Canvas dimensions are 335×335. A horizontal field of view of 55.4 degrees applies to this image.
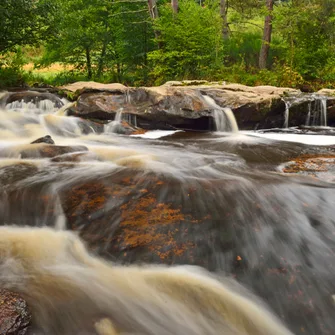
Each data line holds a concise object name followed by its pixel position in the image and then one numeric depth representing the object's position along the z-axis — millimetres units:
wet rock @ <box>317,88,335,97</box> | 10159
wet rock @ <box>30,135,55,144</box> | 6430
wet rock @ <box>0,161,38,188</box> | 4391
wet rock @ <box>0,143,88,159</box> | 5551
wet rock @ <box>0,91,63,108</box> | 9552
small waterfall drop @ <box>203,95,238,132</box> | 9102
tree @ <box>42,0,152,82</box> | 13945
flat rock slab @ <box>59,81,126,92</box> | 10086
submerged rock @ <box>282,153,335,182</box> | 4922
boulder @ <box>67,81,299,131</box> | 9125
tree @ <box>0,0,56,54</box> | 9367
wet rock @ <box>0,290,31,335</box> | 1880
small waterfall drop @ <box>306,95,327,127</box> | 9711
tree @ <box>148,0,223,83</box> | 12664
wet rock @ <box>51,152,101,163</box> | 5320
